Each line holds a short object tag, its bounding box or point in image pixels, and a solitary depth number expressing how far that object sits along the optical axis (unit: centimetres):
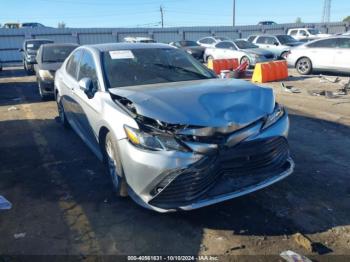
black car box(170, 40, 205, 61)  2237
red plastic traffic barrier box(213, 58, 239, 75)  1569
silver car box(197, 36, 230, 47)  2338
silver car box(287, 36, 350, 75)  1299
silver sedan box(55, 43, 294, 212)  325
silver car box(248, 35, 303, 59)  1969
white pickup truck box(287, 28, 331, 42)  2701
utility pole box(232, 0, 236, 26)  5142
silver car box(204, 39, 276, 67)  1748
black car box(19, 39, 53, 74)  1798
